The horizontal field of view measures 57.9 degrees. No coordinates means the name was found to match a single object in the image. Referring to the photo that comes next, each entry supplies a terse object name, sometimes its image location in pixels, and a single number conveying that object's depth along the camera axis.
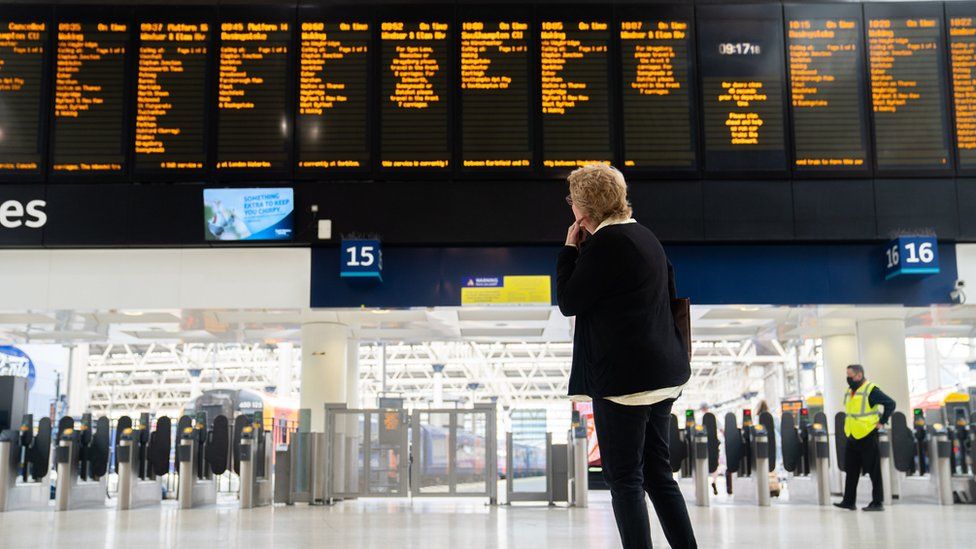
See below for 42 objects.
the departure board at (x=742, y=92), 8.78
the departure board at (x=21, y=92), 8.80
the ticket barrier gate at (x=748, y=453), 10.34
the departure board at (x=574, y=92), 8.77
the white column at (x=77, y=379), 21.30
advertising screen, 8.75
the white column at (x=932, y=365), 25.20
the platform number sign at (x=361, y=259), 8.70
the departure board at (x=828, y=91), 8.77
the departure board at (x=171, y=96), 8.76
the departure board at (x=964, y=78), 8.77
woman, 2.73
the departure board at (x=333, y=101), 8.77
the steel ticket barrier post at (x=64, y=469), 9.91
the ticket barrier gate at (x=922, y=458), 10.27
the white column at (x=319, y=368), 11.66
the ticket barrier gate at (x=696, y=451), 9.85
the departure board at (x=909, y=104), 8.75
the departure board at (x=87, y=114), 8.81
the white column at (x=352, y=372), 15.04
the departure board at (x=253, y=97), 8.77
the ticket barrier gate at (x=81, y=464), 10.08
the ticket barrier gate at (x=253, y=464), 9.86
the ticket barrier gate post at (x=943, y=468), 10.12
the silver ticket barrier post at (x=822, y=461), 9.89
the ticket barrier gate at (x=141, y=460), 10.13
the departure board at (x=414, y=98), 8.79
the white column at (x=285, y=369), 25.83
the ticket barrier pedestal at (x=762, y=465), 9.89
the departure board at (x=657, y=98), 8.79
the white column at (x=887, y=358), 11.77
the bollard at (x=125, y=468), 9.95
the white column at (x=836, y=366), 13.16
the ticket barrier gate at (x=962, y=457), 10.44
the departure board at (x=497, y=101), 8.77
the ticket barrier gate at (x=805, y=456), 10.14
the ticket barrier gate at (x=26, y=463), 10.23
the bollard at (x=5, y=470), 9.97
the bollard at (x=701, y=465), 9.66
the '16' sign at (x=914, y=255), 8.53
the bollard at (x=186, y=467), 9.88
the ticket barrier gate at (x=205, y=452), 10.55
